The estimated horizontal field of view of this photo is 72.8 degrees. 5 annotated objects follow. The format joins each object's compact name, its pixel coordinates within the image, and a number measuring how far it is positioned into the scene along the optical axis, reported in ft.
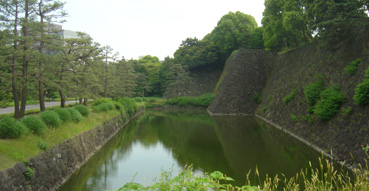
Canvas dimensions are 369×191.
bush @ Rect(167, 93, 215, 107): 121.19
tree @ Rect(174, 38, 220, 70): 139.54
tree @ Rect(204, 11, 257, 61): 132.77
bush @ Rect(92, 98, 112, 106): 69.07
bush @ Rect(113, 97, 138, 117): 86.89
